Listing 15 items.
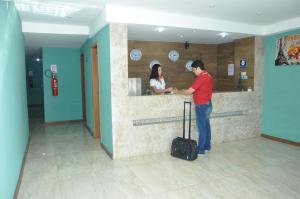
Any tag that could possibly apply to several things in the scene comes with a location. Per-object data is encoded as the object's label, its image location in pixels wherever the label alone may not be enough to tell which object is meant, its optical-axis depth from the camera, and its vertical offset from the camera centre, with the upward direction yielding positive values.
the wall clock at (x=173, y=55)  6.18 +0.66
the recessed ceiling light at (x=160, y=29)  4.36 +0.99
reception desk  3.99 -0.81
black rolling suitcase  3.84 -1.19
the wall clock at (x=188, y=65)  6.42 +0.40
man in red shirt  3.96 -0.33
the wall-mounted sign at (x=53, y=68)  7.00 +0.41
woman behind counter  4.74 +0.00
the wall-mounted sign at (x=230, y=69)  6.08 +0.26
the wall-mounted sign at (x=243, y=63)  5.38 +0.37
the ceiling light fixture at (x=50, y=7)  3.45 +1.20
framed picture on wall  4.58 +0.57
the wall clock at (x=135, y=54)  5.77 +0.66
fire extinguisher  6.89 -0.12
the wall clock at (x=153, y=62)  5.97 +0.47
